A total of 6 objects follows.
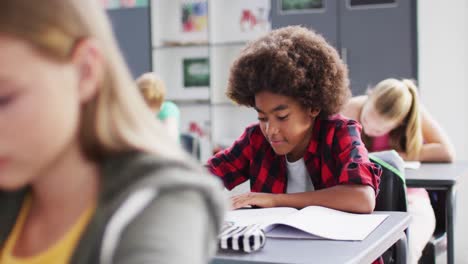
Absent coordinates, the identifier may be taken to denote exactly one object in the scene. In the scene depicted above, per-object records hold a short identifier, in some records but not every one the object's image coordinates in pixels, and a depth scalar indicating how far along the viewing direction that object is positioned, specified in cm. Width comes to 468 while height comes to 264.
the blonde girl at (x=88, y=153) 60
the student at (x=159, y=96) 489
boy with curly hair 207
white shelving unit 687
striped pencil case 157
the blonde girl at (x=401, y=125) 339
